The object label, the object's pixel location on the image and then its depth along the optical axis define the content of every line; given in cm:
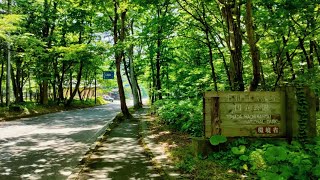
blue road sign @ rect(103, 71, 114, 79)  1681
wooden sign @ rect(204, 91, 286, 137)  578
